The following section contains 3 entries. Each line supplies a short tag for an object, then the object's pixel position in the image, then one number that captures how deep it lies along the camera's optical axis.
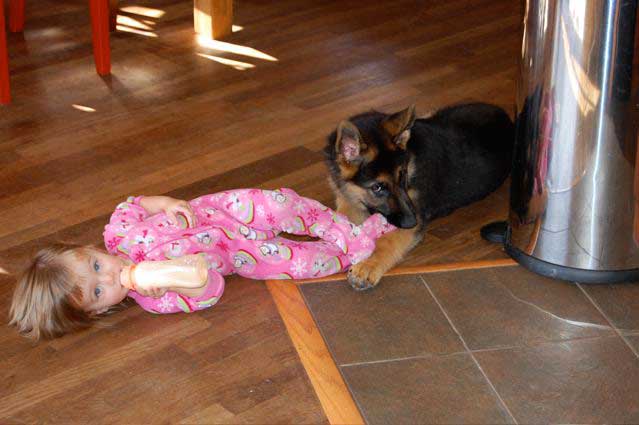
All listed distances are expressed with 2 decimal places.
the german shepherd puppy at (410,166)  2.94
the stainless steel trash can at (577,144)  2.56
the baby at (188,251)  2.56
